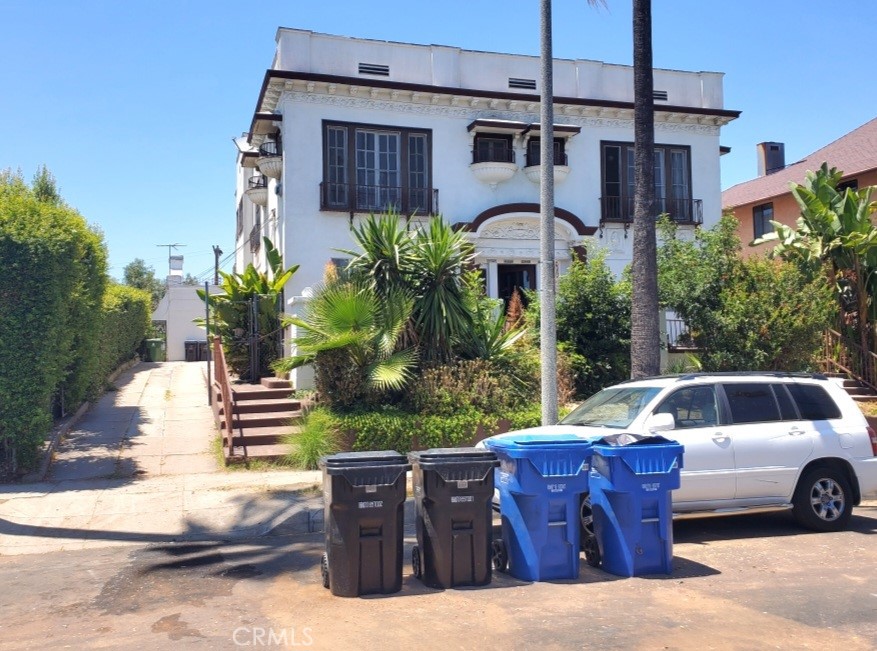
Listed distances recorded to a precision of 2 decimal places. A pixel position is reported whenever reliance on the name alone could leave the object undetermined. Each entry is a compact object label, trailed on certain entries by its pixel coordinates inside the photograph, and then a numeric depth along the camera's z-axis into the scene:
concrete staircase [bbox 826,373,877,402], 17.66
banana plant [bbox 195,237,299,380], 16.95
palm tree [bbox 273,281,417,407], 12.45
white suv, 8.59
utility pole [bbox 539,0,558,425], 10.66
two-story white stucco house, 18.25
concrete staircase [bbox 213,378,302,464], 12.40
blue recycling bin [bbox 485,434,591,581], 7.06
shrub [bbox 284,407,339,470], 11.98
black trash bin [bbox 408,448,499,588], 6.84
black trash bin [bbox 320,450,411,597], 6.61
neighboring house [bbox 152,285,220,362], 36.22
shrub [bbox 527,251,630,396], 15.73
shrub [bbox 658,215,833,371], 14.61
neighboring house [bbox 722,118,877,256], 26.12
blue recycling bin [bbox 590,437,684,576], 7.25
